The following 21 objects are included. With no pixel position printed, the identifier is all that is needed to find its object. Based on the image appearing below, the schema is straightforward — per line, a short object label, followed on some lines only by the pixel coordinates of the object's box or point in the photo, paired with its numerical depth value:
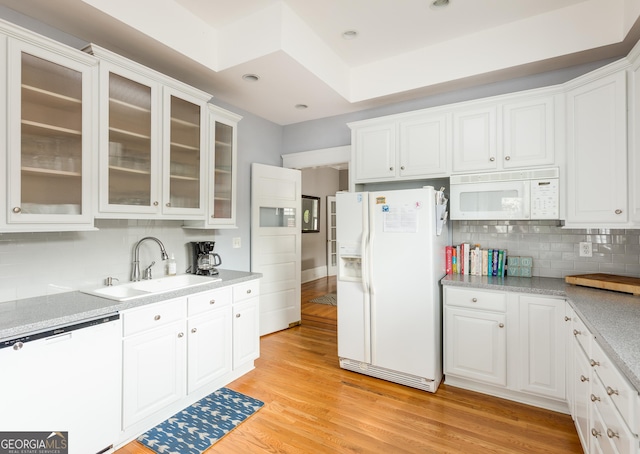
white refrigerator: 2.63
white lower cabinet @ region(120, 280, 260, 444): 2.04
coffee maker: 2.97
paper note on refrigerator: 2.65
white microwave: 2.53
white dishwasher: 1.52
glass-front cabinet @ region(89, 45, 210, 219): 2.18
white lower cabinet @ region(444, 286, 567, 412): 2.33
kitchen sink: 2.17
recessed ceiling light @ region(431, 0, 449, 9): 2.40
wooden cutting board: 2.13
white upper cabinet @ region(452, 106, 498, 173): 2.76
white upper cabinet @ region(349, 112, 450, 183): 2.99
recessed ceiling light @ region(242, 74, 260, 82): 2.90
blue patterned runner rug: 2.01
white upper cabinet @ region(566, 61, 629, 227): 2.15
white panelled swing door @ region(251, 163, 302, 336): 3.92
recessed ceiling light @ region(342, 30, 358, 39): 2.79
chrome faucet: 2.60
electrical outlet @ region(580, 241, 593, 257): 2.63
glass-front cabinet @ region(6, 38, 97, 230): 1.76
